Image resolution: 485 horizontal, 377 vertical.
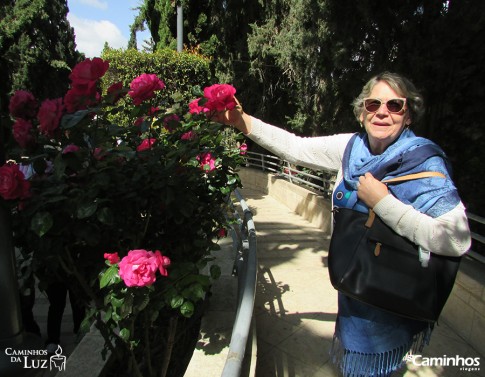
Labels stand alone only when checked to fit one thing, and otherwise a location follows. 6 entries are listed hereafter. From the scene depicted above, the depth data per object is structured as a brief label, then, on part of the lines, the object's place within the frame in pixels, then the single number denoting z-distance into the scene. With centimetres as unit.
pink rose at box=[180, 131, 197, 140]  193
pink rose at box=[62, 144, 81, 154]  151
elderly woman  137
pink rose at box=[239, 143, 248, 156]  289
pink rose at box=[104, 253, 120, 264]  160
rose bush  150
